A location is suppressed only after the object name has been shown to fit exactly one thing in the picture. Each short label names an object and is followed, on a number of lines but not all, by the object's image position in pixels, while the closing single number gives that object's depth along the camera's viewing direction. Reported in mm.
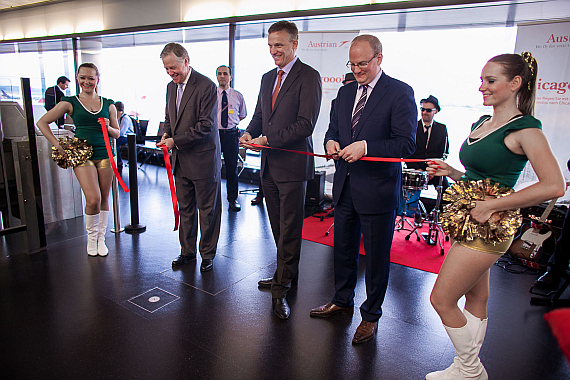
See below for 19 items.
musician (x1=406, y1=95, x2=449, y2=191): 4965
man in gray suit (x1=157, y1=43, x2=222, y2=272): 3357
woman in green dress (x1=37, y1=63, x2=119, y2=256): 3617
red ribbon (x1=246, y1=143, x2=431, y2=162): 2267
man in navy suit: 2301
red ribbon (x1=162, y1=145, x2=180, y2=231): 3400
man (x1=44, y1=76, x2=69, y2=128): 6781
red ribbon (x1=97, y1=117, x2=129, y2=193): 3725
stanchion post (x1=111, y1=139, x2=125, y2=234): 4523
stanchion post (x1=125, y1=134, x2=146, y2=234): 4604
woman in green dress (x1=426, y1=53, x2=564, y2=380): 1641
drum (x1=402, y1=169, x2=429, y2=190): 4308
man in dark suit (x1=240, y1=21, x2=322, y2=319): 2732
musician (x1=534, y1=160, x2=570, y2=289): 3457
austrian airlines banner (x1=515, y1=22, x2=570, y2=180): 4484
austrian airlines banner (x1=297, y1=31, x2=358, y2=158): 6016
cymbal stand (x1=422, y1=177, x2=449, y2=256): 4722
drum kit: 4324
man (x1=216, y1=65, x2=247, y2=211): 5922
